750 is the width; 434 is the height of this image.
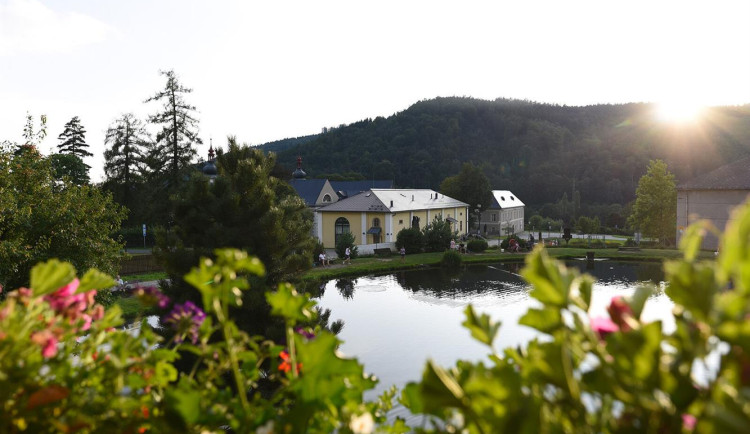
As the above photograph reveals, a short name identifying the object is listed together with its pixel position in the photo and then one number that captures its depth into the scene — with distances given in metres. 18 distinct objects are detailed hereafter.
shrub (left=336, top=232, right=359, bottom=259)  36.25
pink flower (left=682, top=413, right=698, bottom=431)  0.87
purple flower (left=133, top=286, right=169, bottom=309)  1.62
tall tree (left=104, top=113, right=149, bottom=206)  44.84
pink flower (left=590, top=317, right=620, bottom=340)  1.07
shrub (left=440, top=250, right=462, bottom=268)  33.59
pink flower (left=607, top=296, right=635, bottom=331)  1.04
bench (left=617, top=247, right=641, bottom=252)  39.92
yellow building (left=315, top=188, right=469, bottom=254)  41.97
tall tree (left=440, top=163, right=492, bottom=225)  57.50
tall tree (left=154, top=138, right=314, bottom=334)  10.26
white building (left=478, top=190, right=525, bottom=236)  60.38
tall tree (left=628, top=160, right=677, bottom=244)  42.38
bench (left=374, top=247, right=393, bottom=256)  38.31
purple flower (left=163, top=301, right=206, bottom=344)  1.76
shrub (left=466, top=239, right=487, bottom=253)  39.34
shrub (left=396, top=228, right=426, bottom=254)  39.22
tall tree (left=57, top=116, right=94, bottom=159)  52.81
